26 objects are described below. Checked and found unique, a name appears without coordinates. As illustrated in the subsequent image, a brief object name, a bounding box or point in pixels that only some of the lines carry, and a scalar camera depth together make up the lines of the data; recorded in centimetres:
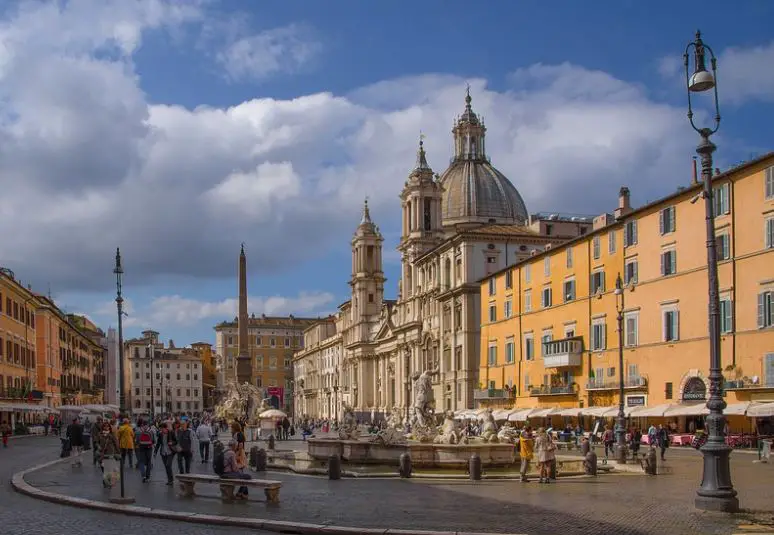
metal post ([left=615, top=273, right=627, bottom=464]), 3116
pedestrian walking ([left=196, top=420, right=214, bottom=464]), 3216
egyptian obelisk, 7706
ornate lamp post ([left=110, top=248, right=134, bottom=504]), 1927
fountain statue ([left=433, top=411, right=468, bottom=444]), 3214
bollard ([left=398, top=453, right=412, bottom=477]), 2592
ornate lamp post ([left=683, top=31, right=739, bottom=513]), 1659
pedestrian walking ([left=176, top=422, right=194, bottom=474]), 2582
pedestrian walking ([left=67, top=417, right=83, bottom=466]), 3359
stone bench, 1898
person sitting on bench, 1962
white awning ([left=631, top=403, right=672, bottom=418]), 4499
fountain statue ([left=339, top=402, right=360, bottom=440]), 3544
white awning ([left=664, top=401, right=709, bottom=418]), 4334
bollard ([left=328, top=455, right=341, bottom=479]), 2547
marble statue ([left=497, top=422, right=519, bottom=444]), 3381
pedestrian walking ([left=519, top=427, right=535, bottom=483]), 2516
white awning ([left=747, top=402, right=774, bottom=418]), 3838
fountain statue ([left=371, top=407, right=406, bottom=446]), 3319
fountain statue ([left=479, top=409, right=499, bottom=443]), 3366
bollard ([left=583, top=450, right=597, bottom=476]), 2686
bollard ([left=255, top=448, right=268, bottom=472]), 2828
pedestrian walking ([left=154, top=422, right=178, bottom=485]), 2341
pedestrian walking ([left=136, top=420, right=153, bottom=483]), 2434
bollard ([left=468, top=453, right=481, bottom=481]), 2525
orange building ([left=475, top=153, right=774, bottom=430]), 4109
